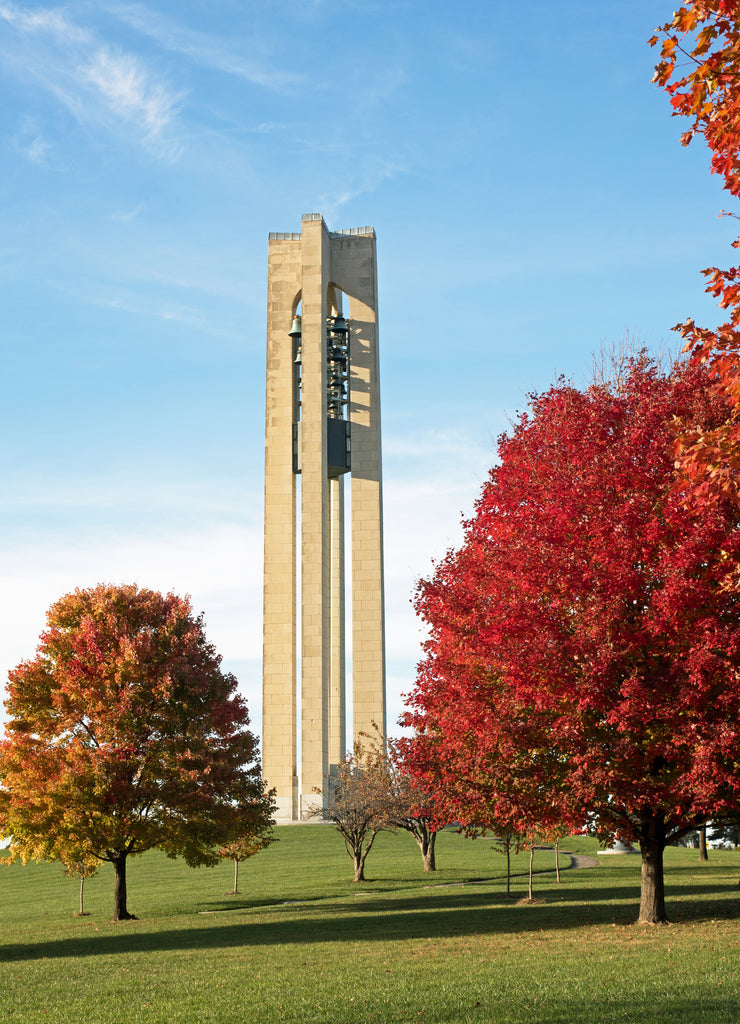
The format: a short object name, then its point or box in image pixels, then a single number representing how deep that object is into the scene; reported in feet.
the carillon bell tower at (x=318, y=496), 257.55
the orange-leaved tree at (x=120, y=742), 97.45
